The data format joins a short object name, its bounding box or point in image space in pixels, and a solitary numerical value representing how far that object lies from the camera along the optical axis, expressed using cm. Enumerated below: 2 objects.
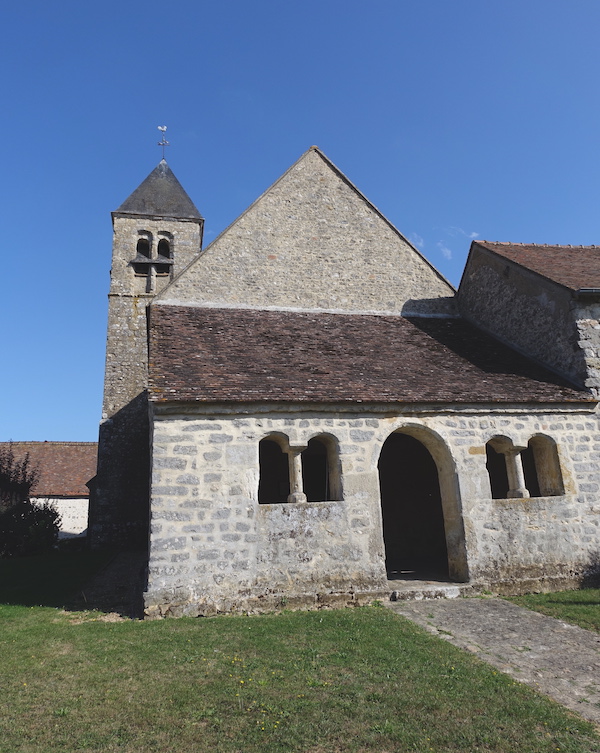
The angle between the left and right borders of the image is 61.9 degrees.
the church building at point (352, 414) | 816
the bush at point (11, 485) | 1756
